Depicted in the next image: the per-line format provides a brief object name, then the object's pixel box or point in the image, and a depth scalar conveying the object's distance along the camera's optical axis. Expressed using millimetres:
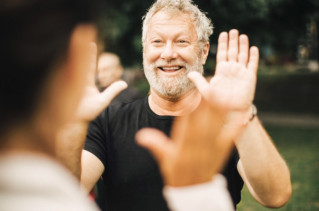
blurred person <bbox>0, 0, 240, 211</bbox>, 719
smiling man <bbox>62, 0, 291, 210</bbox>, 1456
